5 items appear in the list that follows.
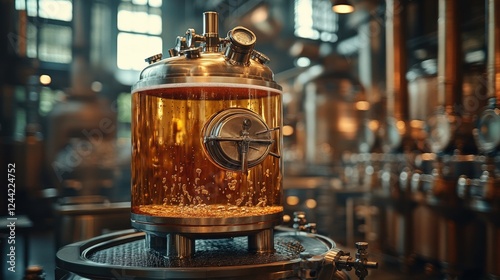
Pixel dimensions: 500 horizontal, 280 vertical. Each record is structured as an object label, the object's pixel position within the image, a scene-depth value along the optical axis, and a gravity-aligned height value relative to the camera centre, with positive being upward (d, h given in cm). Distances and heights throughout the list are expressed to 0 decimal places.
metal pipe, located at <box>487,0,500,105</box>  352 +68
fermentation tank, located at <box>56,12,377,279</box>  186 -9
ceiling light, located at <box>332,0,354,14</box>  428 +123
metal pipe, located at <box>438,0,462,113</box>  440 +79
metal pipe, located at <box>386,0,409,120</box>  534 +88
